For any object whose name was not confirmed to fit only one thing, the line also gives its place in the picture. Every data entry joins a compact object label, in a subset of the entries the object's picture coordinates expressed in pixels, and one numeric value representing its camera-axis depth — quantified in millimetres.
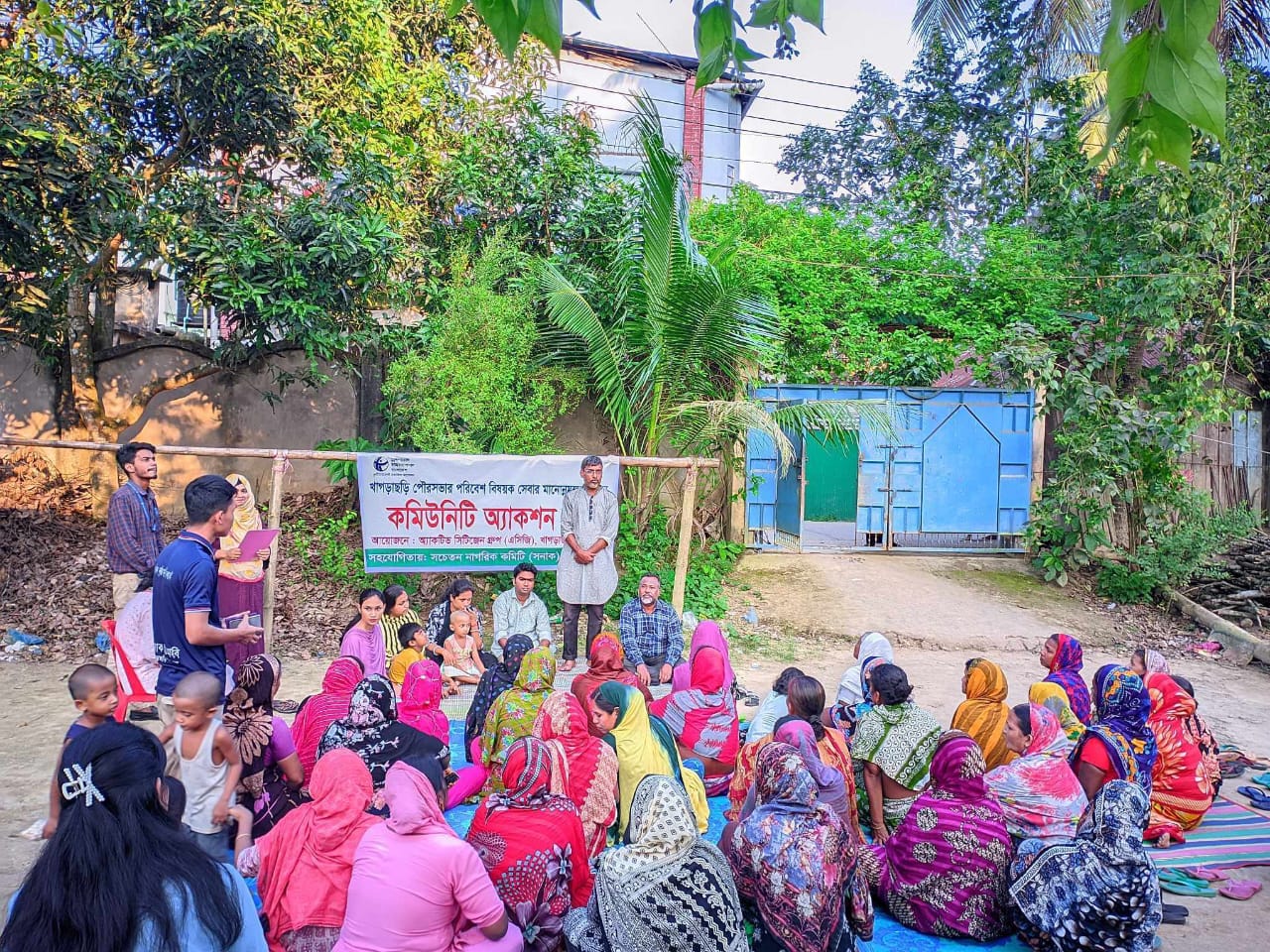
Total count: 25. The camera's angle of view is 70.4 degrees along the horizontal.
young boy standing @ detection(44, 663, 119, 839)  3412
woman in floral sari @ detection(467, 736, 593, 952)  3400
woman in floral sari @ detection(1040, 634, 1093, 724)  5340
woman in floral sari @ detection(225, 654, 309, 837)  3809
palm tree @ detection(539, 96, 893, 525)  8930
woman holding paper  5789
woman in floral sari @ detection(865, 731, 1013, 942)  3580
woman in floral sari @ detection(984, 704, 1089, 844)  3926
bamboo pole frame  7117
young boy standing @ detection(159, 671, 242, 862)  3406
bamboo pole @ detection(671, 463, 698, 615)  7965
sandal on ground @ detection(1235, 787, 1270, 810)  5176
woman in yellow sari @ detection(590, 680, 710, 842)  4246
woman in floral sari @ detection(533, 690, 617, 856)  4062
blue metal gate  11383
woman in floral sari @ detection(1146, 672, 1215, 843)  4754
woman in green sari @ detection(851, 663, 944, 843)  4207
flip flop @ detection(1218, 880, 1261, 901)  4055
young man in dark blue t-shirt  3842
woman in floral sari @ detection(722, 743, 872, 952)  3219
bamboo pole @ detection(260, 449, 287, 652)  7086
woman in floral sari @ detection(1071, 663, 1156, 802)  4262
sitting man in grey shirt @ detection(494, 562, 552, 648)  7062
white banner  7945
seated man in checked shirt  6801
